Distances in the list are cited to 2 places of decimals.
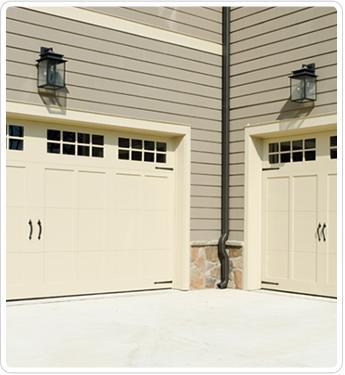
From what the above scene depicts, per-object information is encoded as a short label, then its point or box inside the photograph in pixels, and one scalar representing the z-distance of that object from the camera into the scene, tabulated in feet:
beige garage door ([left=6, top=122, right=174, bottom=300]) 20.17
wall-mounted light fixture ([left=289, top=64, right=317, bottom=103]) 21.47
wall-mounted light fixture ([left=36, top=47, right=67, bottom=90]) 19.63
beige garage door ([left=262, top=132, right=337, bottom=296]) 21.75
